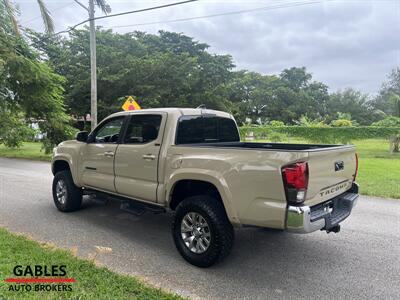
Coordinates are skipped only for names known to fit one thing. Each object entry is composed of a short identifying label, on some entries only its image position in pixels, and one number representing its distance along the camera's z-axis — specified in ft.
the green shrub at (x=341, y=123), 76.02
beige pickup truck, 11.15
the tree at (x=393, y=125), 59.41
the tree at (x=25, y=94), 48.99
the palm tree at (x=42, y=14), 35.14
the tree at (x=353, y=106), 176.45
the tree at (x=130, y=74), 85.97
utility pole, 45.88
